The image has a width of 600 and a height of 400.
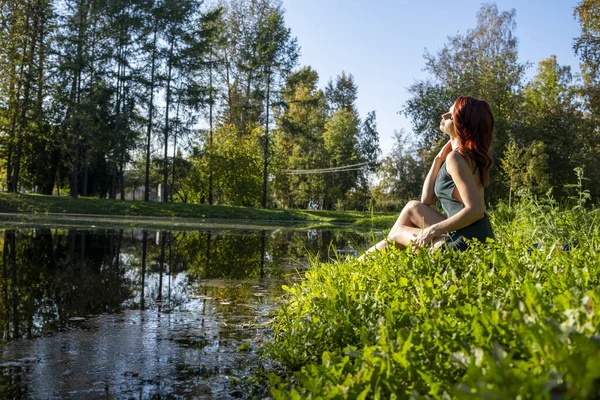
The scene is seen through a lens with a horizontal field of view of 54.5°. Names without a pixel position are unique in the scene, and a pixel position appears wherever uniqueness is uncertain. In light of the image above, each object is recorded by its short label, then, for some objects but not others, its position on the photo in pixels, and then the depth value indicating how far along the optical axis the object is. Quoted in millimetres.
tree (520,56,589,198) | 27656
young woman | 4508
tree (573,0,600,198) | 16078
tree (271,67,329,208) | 51312
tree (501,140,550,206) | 15614
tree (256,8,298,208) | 38000
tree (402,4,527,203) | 31516
